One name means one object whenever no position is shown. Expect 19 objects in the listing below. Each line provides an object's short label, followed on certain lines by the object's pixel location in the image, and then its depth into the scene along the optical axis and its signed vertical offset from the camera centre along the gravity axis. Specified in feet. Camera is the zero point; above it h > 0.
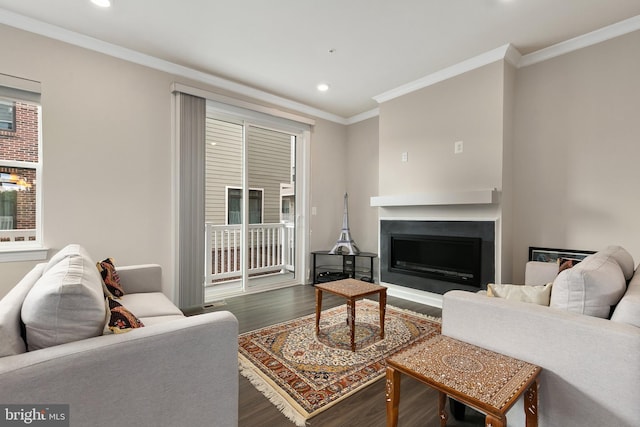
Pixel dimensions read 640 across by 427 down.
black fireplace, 10.75 -1.69
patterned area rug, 6.08 -3.73
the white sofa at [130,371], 3.18 -1.92
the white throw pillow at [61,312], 3.48 -1.22
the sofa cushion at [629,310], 4.01 -1.35
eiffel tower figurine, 15.42 -1.68
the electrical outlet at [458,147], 11.41 +2.56
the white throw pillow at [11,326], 3.24 -1.32
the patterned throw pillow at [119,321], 3.87 -1.50
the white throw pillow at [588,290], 4.48 -1.20
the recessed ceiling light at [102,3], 7.82 +5.58
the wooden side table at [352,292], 7.93 -2.24
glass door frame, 13.32 +1.62
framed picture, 9.56 -1.38
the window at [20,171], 8.60 +1.22
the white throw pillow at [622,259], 5.82 -0.93
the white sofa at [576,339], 3.86 -1.87
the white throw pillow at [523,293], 5.21 -1.48
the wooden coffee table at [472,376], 3.53 -2.23
